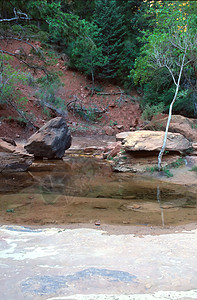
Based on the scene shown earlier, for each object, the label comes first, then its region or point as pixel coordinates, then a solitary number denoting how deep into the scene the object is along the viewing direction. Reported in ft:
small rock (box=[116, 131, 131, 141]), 46.23
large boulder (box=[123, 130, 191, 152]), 32.71
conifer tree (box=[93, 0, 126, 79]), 76.84
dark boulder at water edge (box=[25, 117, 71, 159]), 37.88
